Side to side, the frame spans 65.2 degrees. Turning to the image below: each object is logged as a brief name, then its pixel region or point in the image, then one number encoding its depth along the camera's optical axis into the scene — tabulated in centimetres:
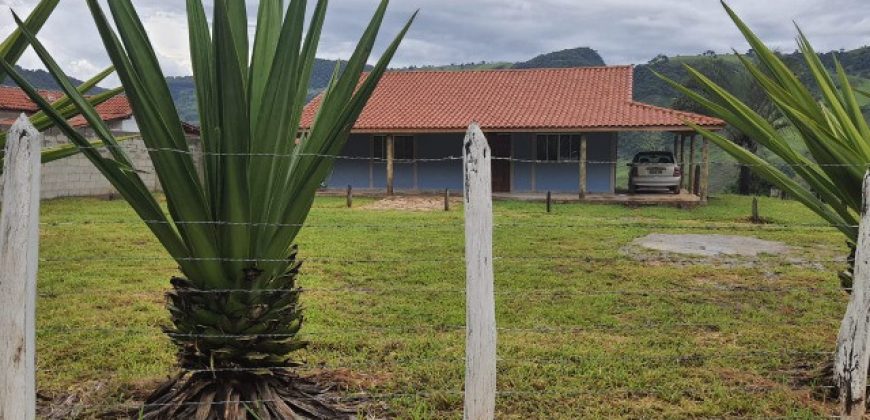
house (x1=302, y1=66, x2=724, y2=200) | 1884
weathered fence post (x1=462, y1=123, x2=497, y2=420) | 273
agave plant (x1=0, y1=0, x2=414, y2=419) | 260
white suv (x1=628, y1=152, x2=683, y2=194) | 1875
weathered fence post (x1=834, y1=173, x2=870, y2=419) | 319
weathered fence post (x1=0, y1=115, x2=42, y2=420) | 237
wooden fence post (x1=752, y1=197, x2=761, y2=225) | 1424
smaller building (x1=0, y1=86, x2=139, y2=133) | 2028
